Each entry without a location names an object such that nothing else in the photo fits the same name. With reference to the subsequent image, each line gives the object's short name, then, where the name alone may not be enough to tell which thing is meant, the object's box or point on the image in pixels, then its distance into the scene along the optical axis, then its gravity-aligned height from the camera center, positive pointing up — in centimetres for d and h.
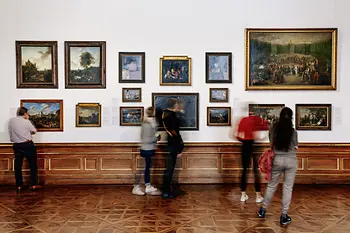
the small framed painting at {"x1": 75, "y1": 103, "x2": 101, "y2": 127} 938 -12
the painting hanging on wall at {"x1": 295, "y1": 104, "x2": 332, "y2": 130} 954 -14
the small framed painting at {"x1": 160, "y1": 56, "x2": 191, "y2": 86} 941 +110
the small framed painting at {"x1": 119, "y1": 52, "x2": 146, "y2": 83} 938 +118
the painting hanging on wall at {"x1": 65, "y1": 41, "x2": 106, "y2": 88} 935 +126
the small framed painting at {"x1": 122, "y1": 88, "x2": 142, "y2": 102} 939 +44
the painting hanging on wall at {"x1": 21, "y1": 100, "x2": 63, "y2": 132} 934 -9
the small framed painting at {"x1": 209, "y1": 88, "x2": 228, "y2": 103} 946 +41
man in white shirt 856 -82
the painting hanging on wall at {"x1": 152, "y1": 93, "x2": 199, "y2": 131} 941 +13
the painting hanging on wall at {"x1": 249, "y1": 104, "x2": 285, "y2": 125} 951 +3
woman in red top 747 -62
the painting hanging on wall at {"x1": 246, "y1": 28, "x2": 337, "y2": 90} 948 +143
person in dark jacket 793 -78
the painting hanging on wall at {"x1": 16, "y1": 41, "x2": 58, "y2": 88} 930 +123
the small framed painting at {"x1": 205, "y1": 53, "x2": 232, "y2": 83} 944 +122
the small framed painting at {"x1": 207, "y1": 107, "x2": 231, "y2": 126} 946 -14
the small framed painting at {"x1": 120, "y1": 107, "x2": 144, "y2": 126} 940 -14
